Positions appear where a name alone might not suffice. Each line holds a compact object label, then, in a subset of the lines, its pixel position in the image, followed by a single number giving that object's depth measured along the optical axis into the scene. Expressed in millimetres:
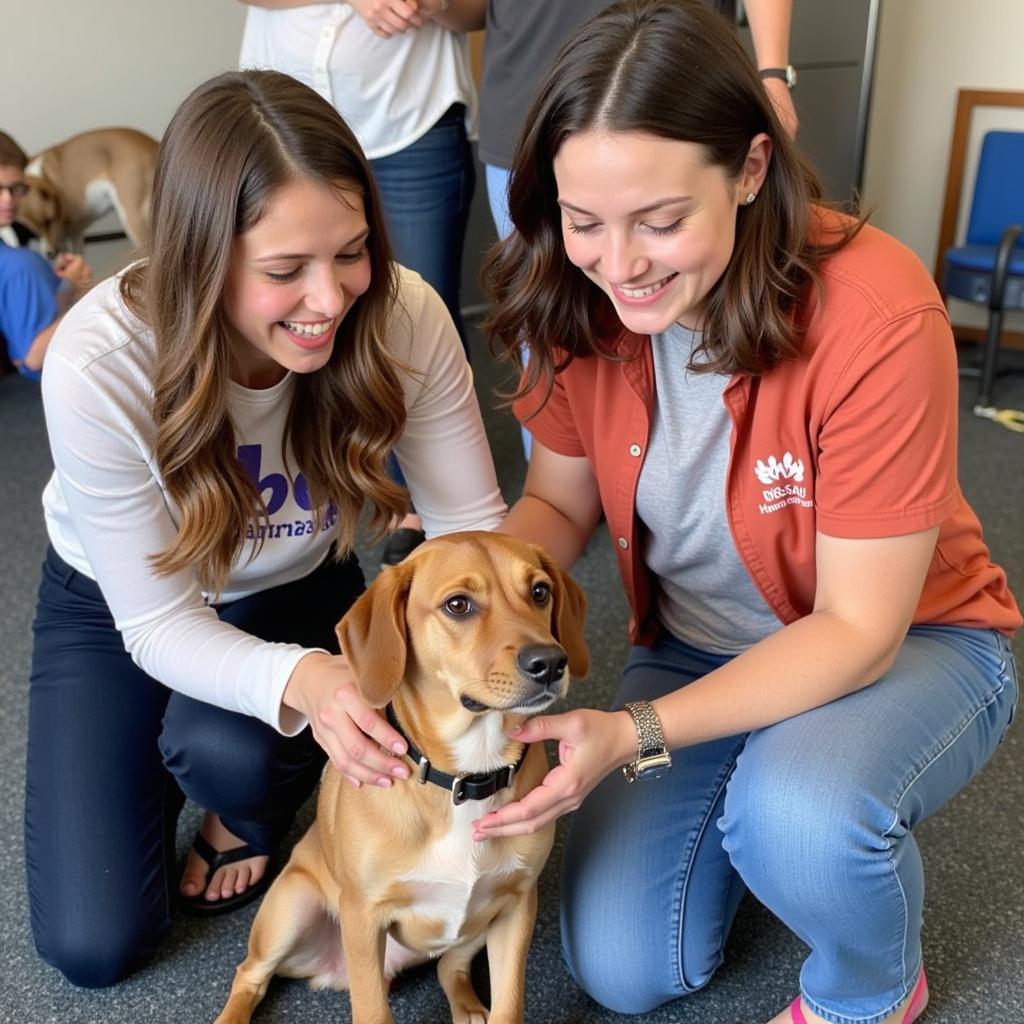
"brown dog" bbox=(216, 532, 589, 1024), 1244
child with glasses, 3186
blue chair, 3779
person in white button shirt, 2373
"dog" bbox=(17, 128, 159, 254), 3920
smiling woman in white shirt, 1320
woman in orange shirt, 1225
